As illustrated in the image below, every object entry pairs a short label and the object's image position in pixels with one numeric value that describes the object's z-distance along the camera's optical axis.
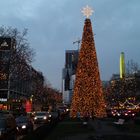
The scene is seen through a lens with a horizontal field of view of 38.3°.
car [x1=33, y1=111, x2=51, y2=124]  25.49
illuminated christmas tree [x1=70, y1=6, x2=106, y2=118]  21.31
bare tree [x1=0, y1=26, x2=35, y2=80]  24.25
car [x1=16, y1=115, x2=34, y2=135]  14.79
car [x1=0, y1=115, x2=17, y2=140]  9.97
